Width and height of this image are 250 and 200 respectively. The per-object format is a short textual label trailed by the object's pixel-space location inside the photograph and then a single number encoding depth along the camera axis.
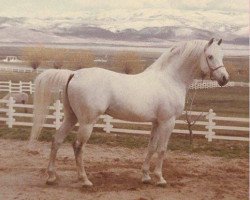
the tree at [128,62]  38.72
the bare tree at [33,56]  35.28
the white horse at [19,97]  17.44
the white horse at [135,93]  5.40
